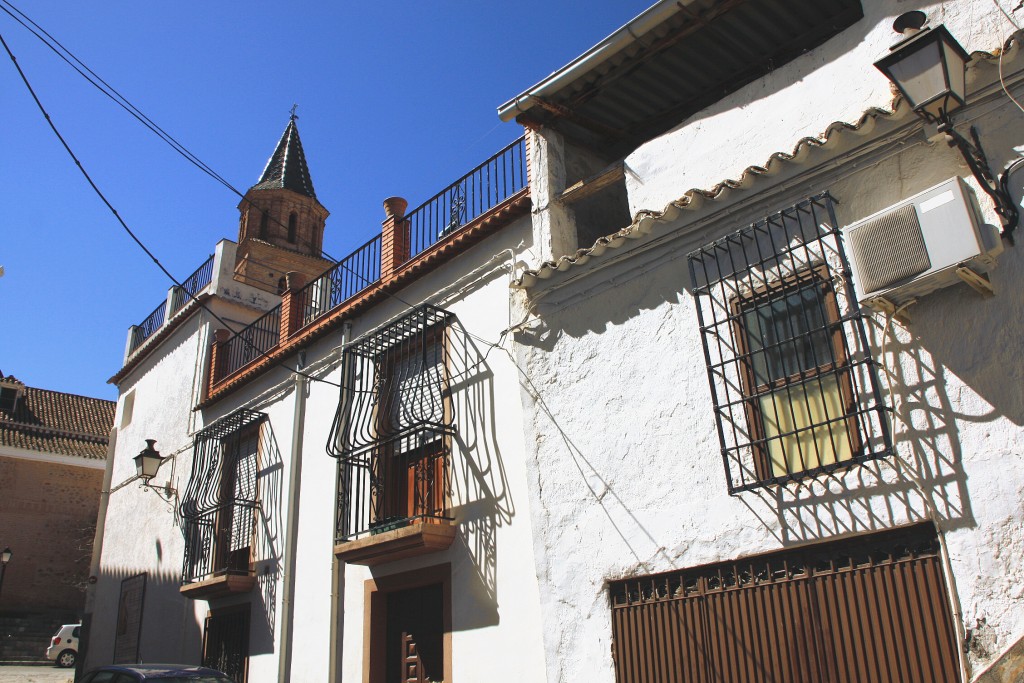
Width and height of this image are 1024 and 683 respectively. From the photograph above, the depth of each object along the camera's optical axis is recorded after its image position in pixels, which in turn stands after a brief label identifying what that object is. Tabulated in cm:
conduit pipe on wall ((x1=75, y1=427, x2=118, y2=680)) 1378
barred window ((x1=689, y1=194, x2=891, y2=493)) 499
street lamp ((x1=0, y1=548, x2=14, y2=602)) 1964
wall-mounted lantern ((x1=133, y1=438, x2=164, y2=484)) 1247
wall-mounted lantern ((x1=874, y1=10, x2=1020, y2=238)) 432
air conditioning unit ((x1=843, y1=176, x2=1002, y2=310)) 438
